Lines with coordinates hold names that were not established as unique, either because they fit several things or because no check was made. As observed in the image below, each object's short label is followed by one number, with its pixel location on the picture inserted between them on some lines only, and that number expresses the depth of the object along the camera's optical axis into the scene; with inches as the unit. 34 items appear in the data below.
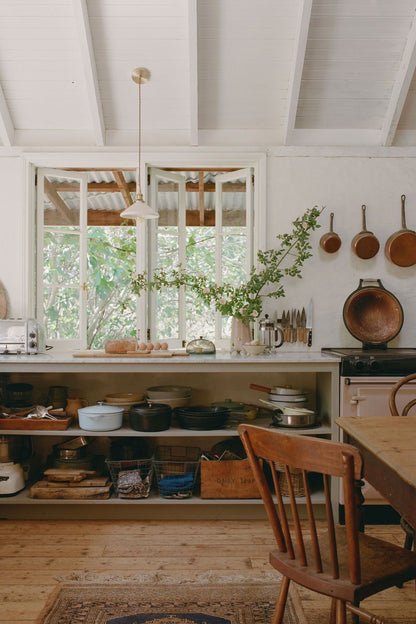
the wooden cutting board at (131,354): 138.0
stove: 131.3
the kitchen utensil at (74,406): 146.3
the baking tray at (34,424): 135.0
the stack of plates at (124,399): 144.3
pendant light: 129.0
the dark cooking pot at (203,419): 135.1
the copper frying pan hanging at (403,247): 154.5
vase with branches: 150.6
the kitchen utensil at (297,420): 133.3
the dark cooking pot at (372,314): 153.2
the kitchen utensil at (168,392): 144.5
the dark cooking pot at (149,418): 133.0
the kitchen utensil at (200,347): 146.0
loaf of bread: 142.8
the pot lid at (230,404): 146.2
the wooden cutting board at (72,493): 133.5
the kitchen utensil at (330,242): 154.2
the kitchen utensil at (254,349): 141.6
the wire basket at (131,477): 134.0
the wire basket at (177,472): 134.5
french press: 148.2
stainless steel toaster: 141.8
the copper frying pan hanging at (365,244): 154.4
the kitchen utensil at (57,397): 149.7
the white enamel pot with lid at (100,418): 133.0
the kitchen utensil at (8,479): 134.8
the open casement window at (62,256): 159.8
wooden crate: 133.7
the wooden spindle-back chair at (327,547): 56.2
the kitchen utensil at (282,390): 139.0
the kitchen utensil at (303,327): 155.3
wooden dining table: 57.6
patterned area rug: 88.7
